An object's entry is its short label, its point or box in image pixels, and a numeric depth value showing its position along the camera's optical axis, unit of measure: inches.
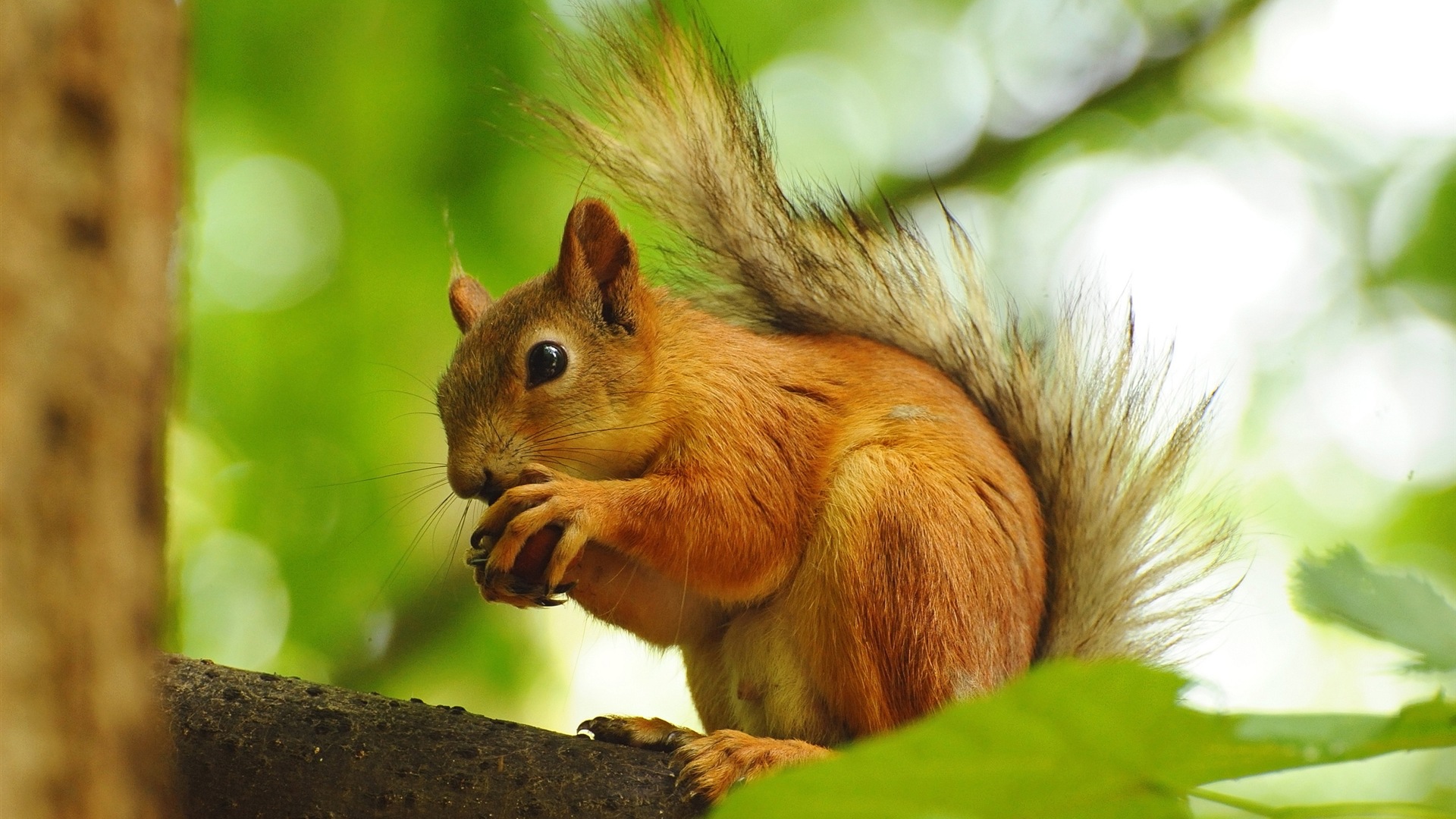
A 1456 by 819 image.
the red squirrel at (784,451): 162.1
